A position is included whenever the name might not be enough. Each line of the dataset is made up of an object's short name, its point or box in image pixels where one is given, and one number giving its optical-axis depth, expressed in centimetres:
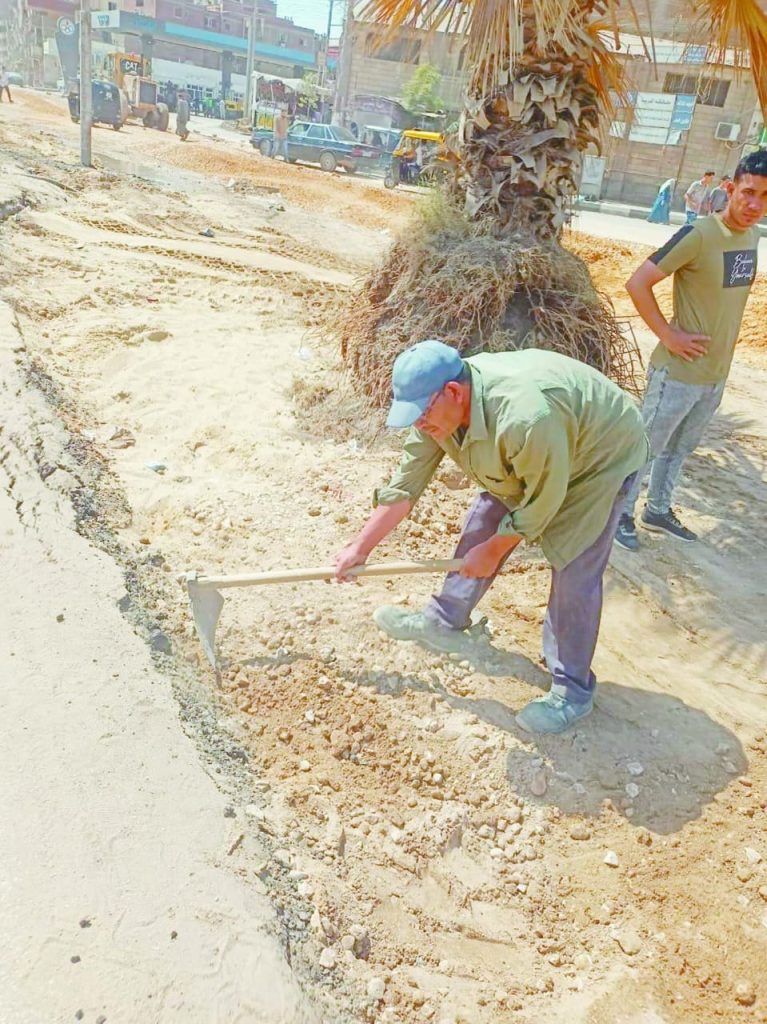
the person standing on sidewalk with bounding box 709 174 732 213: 1216
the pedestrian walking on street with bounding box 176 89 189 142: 2553
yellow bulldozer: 2869
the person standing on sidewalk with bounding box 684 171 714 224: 1516
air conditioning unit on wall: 2502
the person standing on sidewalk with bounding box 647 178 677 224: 1938
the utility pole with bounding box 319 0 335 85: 4092
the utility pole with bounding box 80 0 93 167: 1403
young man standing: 348
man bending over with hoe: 225
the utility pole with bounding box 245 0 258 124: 3456
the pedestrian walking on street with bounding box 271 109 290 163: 2378
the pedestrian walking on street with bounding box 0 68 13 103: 2844
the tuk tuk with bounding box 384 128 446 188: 2022
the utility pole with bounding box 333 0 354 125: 3187
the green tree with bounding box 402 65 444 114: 3097
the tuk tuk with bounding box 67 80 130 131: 2453
